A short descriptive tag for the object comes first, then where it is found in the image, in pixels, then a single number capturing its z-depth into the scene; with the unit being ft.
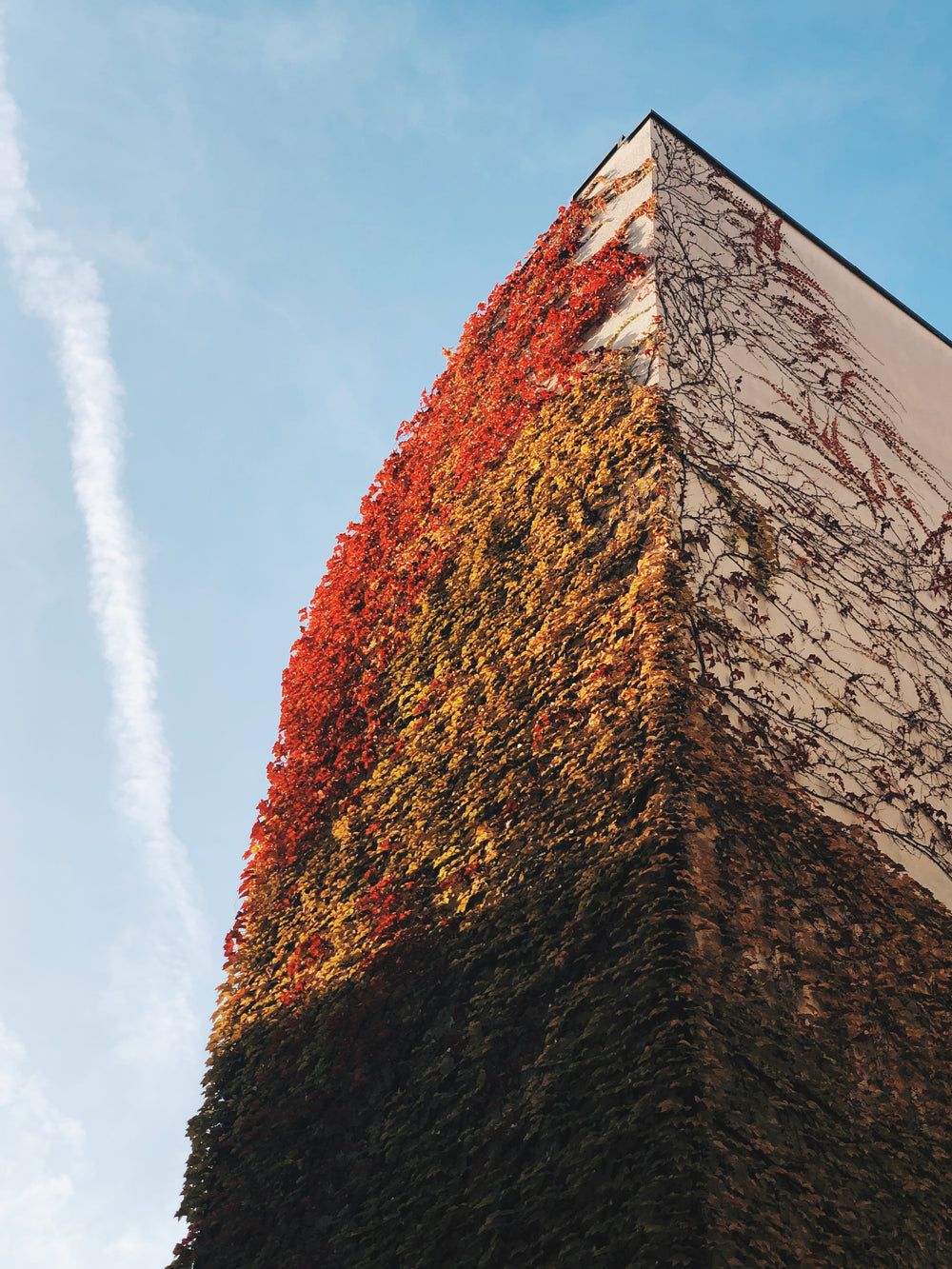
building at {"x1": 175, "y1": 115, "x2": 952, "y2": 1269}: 12.19
